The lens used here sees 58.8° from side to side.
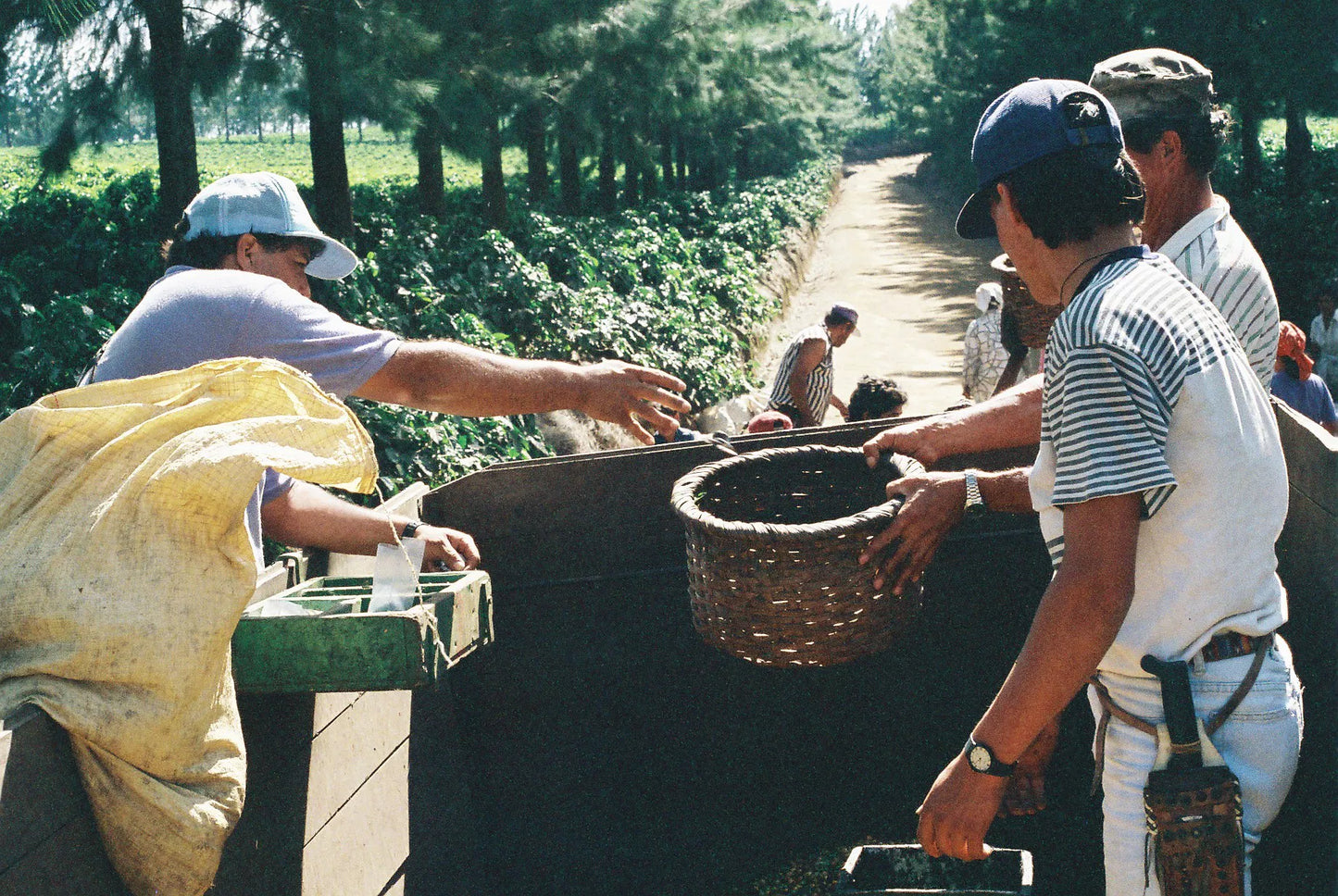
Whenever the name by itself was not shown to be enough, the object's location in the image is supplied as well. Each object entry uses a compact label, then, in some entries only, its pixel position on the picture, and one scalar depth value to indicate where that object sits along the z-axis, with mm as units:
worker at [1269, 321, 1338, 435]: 6461
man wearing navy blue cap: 1809
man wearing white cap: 2619
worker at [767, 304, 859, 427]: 7270
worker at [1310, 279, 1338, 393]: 10125
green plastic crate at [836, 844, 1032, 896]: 2730
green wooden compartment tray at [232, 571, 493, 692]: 2297
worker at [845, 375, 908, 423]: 6621
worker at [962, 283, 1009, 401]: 7633
